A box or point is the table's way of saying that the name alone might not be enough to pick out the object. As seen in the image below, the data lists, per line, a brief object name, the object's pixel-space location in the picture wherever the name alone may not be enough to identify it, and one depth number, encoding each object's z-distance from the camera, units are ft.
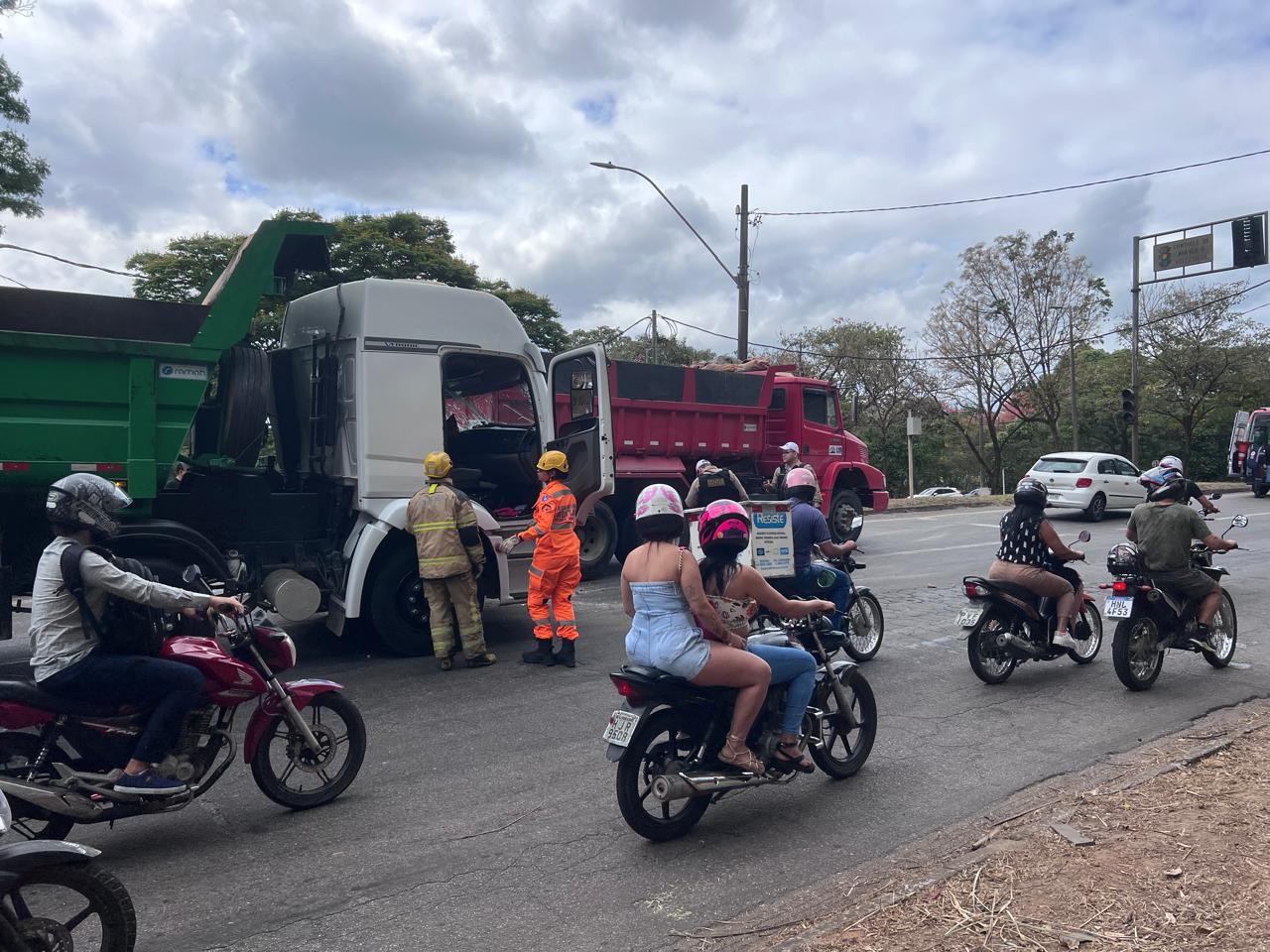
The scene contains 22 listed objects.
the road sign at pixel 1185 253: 78.12
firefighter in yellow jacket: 24.56
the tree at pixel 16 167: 49.67
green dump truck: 21.40
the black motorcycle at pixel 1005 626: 22.48
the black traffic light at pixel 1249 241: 64.18
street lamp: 71.77
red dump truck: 42.57
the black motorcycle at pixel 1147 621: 21.86
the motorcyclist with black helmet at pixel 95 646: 13.28
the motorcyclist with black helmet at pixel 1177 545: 22.86
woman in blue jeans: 14.29
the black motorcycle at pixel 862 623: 25.31
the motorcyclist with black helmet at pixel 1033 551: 22.50
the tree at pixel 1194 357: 110.73
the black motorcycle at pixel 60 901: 9.18
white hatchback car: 64.03
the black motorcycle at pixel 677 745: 13.65
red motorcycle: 12.92
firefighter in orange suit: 25.20
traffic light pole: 89.78
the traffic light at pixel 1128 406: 85.05
